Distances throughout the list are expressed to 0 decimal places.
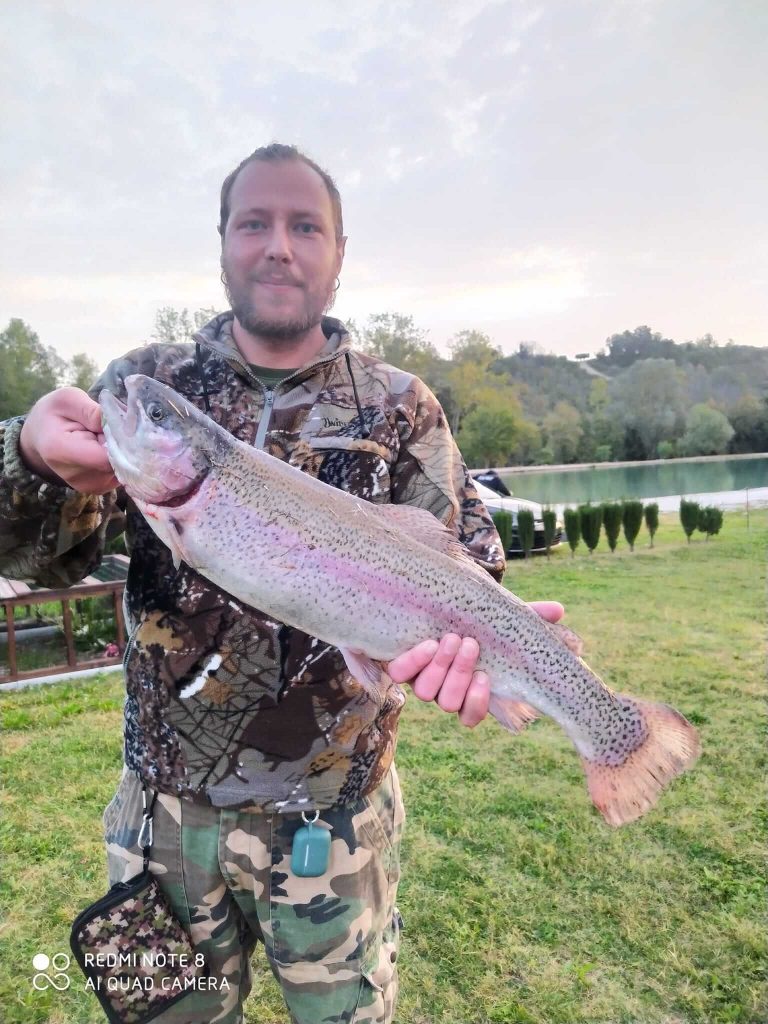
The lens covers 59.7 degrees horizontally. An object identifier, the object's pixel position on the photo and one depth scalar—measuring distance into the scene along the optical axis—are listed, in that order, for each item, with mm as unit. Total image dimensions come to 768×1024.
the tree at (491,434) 63438
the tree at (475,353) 74938
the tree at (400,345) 52219
